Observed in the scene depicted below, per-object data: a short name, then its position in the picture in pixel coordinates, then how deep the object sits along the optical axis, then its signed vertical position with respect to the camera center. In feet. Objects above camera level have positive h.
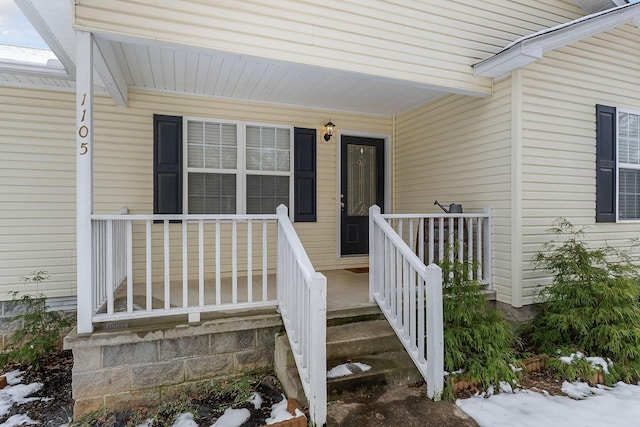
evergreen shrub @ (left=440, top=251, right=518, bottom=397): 9.43 -3.48
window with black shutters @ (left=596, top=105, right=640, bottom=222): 14.24 +1.91
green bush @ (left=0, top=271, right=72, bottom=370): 11.63 -4.25
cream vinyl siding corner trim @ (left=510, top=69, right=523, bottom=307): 12.42 +0.75
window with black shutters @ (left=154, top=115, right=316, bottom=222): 14.62 +1.91
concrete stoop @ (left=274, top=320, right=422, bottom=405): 8.77 -4.02
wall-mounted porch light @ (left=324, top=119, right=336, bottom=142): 16.76 +3.83
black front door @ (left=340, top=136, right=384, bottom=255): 18.07 +1.21
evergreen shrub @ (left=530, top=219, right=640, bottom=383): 10.78 -3.27
